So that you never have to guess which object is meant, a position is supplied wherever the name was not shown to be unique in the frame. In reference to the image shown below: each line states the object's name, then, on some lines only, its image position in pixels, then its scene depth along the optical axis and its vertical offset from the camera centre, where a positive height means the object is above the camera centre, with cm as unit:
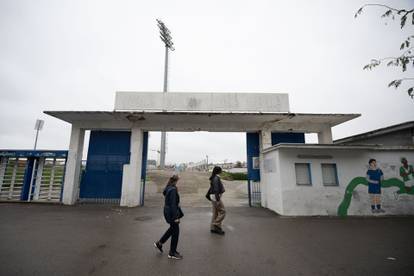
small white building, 804 -47
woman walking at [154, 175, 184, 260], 379 -97
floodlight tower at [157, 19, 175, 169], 3156 +2420
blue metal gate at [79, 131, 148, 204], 1035 +21
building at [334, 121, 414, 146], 955 +204
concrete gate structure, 1002 +274
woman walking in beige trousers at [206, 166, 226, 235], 540 -96
